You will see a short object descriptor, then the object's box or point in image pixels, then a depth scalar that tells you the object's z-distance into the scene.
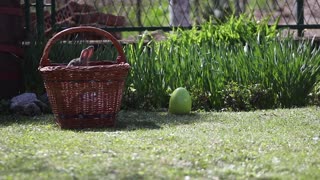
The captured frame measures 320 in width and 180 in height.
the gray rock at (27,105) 12.16
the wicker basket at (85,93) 10.30
